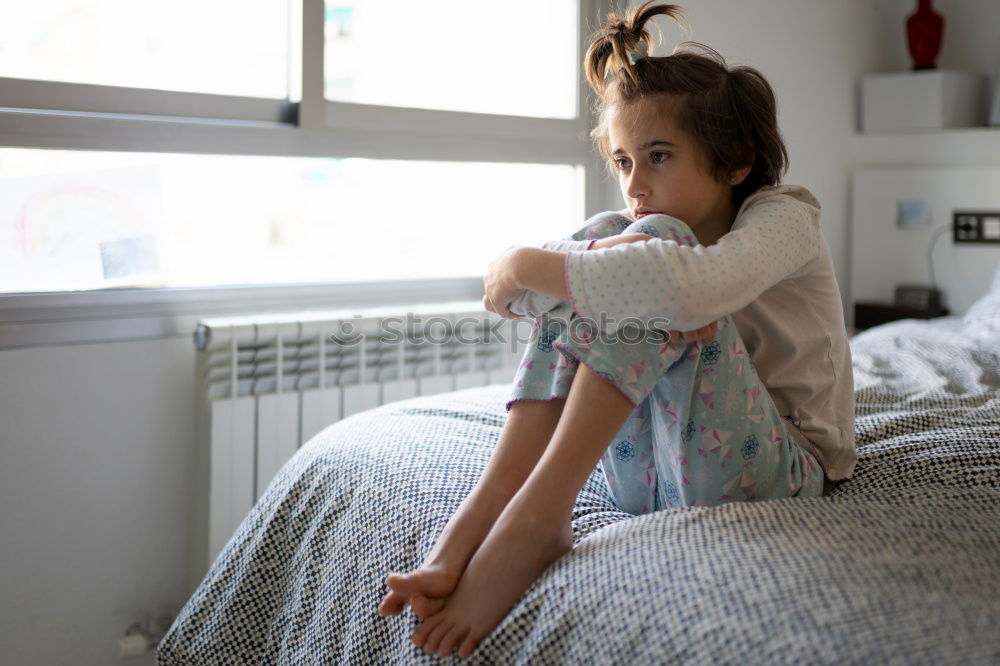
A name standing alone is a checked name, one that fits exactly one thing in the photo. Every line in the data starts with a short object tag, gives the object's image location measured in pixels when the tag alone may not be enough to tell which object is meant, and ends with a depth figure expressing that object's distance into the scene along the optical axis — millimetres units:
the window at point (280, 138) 1726
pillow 2025
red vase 2686
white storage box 2611
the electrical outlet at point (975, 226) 2566
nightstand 2672
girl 981
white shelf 2596
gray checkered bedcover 791
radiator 1801
